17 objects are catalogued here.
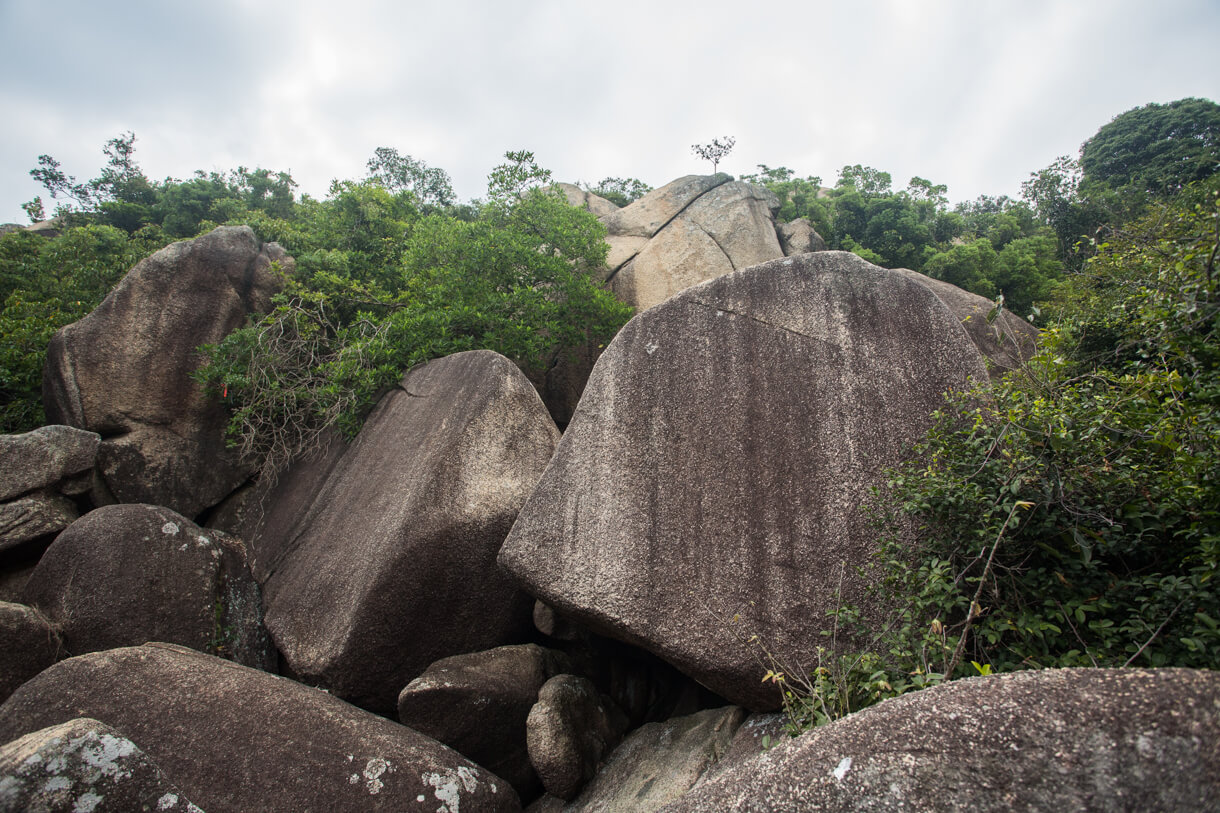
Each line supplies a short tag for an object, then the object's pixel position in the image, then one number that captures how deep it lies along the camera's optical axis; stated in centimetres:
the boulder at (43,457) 723
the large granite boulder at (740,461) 455
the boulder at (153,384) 838
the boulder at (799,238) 1605
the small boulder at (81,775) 249
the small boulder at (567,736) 496
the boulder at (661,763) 450
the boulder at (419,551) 567
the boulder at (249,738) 414
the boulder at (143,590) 589
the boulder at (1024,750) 178
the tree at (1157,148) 2422
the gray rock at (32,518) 706
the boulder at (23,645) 521
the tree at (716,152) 2214
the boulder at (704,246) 1409
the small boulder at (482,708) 508
